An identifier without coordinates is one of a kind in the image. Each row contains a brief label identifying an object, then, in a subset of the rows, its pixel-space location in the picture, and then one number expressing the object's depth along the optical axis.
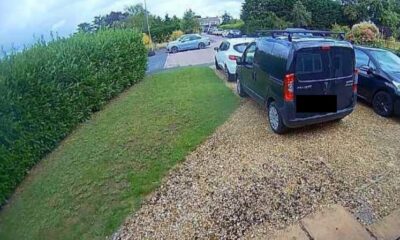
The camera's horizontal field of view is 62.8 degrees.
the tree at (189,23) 47.29
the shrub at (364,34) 20.61
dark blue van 5.40
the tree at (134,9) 46.95
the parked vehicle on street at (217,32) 51.89
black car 6.66
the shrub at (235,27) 44.19
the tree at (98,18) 48.71
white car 10.55
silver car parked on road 28.38
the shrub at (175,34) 38.04
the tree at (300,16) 35.78
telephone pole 37.28
